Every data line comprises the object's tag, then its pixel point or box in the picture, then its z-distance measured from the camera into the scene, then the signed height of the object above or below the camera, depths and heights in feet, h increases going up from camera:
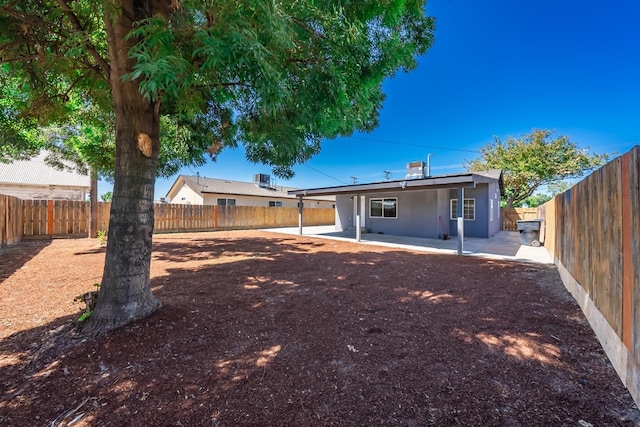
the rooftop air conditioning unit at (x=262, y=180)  87.62 +11.95
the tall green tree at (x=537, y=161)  63.26 +13.87
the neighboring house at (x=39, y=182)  55.88 +7.05
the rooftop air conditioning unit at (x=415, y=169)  49.60 +9.21
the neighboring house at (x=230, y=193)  68.88 +6.33
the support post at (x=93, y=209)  36.14 +0.88
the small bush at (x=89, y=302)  9.71 -3.29
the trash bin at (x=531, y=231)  33.68 -1.77
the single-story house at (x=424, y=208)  42.34 +1.49
